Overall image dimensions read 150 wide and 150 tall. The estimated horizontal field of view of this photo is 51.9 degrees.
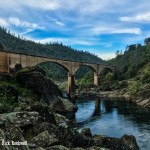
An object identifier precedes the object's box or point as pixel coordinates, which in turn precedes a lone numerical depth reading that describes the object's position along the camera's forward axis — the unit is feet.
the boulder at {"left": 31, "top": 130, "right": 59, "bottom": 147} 32.43
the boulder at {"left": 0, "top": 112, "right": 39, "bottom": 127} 36.54
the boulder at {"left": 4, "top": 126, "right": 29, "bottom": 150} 21.32
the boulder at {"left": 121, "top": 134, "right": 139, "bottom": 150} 45.65
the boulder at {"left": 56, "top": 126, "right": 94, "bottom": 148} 37.31
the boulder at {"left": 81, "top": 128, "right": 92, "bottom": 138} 48.77
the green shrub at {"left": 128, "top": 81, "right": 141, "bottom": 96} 146.23
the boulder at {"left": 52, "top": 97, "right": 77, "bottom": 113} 95.89
